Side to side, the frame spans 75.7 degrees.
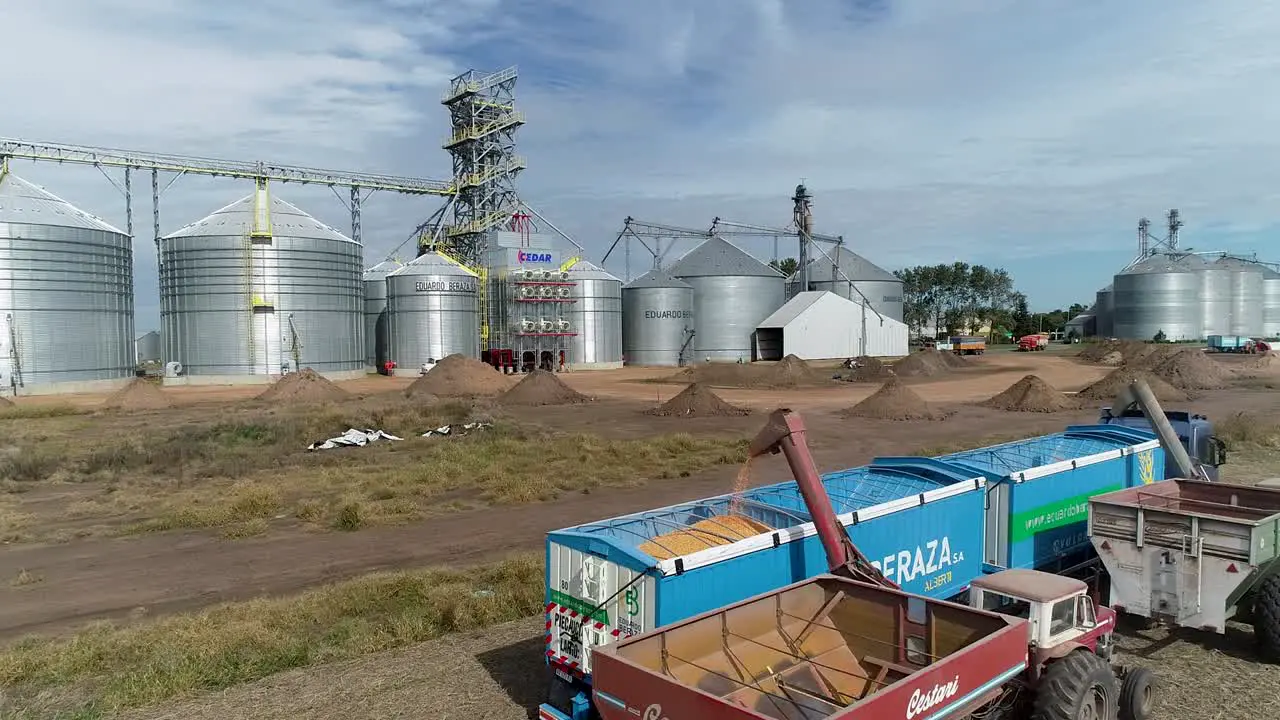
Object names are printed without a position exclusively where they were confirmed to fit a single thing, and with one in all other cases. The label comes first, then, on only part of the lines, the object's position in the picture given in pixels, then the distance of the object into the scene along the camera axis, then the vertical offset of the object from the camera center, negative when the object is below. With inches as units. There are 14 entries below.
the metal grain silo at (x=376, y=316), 3085.6 +62.2
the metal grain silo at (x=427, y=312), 2768.2 +66.1
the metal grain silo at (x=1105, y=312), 5019.7 +70.6
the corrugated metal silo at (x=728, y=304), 3503.9 +104.3
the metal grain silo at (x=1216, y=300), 4416.8 +117.3
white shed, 3371.1 -14.0
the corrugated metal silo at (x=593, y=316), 3058.6 +51.2
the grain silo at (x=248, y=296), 2449.6 +114.0
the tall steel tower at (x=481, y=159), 3125.0 +664.9
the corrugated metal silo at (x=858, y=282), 4023.1 +221.4
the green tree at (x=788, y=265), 6715.6 +513.3
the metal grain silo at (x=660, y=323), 3403.1 +25.4
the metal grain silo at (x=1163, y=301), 4397.1 +113.4
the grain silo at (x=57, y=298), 2064.5 +100.5
